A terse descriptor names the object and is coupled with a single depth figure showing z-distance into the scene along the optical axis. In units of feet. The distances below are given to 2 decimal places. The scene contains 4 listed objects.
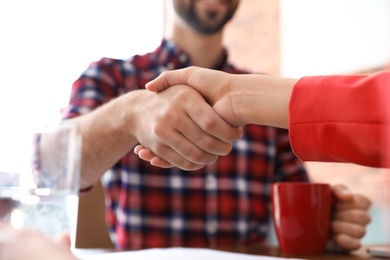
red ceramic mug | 2.48
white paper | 2.00
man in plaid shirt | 2.95
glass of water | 1.32
